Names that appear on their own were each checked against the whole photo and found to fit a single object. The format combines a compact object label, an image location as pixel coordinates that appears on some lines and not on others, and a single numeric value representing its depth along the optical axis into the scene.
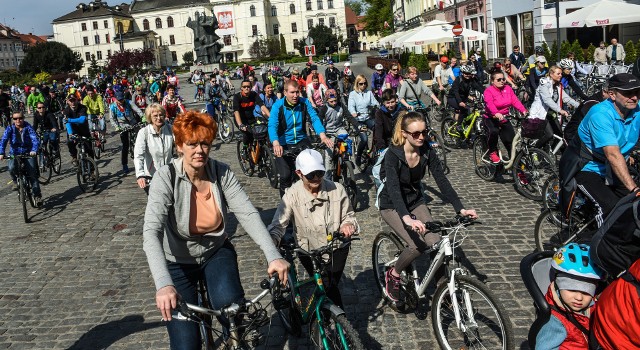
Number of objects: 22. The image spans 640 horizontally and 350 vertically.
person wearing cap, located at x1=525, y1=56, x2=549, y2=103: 14.30
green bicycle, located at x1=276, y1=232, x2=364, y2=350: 3.66
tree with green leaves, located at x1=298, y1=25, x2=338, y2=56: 105.56
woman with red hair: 3.38
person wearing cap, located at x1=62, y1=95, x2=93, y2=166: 13.17
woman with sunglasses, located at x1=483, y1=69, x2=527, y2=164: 9.81
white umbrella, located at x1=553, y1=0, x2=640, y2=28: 21.94
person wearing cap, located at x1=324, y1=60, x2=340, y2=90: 23.84
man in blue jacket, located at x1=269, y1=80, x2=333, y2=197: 8.24
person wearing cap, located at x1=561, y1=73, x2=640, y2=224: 4.93
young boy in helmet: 3.05
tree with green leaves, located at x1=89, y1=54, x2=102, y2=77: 85.09
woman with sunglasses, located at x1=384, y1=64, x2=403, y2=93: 15.00
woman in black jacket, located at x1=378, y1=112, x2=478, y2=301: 4.82
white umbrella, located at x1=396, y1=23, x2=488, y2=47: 26.29
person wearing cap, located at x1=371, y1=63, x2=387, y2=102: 17.08
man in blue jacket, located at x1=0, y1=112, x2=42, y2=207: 11.29
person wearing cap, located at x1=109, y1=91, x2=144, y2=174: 15.04
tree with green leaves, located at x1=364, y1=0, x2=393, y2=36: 100.38
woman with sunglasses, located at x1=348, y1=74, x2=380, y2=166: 11.99
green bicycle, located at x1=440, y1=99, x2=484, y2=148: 12.53
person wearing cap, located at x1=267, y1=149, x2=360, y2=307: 4.43
